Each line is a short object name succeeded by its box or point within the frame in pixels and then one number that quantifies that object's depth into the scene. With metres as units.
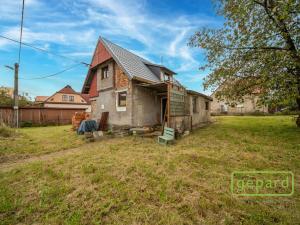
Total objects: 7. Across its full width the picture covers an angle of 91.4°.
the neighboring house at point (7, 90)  26.81
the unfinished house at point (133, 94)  8.88
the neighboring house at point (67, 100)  27.88
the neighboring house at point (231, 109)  24.36
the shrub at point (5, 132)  8.96
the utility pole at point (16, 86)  13.51
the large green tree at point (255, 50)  6.29
